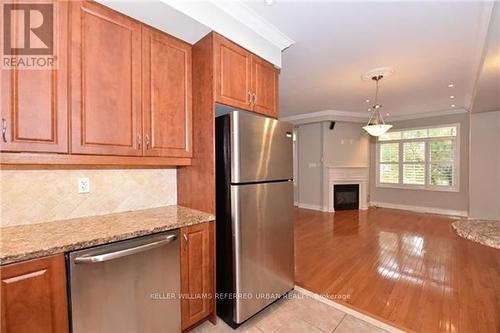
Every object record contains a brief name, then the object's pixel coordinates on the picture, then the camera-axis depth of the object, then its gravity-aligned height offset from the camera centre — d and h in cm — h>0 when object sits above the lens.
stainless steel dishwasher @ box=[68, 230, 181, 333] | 122 -71
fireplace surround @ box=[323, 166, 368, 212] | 612 -40
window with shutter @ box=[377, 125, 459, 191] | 566 +14
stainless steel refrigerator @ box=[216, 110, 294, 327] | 179 -39
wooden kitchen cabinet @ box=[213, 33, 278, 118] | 185 +76
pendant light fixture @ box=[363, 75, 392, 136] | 354 +56
